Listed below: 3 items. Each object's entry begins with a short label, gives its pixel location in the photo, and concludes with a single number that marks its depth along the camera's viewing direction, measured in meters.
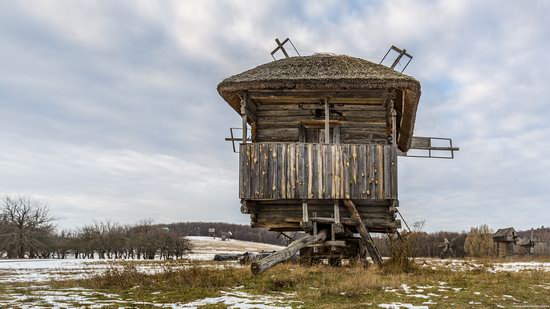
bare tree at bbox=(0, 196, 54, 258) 42.00
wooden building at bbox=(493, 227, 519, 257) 42.31
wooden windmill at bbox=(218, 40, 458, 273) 12.70
